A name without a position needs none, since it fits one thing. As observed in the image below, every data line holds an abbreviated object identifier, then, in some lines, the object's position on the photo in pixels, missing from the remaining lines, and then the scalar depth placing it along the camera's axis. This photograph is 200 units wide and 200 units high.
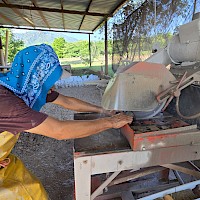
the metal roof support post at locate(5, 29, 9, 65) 6.63
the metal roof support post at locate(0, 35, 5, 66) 6.26
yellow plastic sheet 0.92
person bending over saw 0.80
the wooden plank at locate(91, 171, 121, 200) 1.07
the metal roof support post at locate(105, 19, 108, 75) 6.60
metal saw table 0.90
